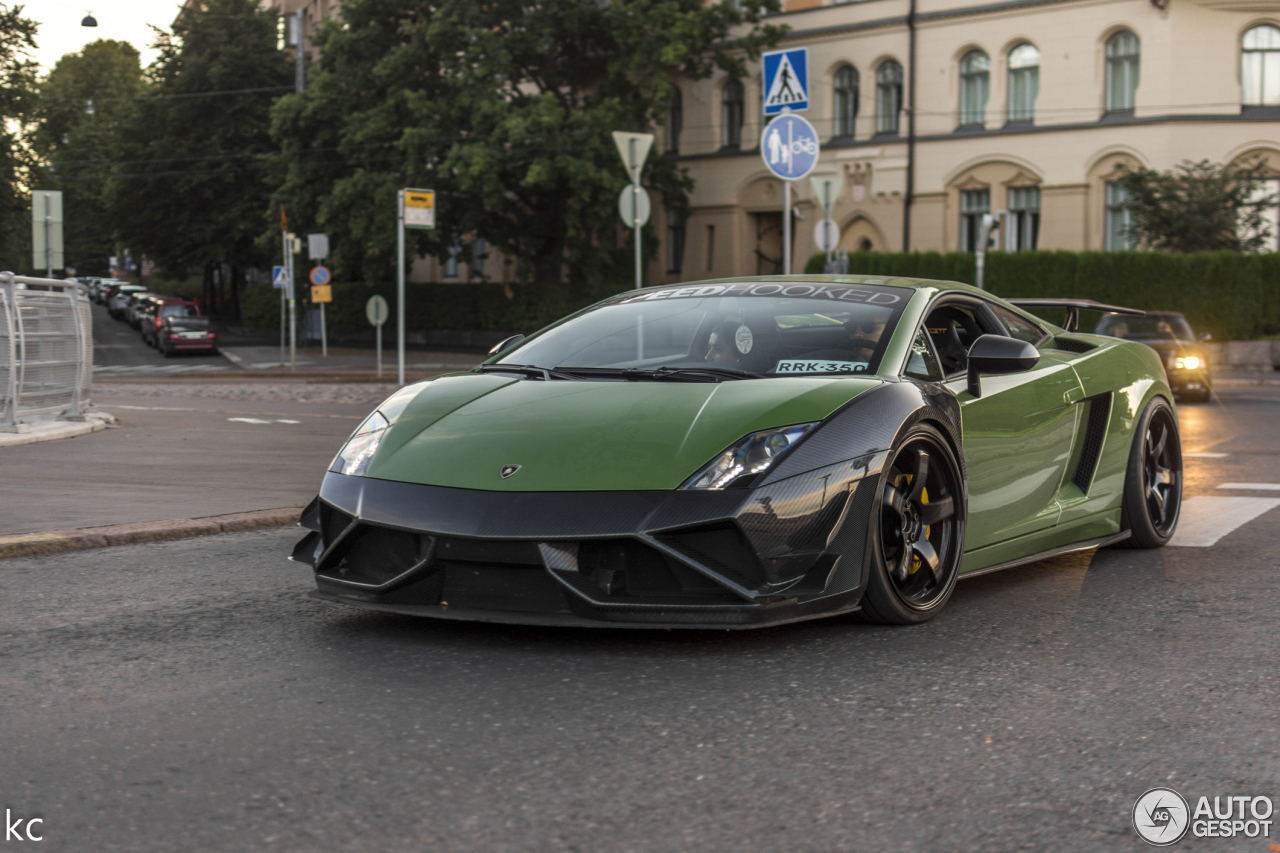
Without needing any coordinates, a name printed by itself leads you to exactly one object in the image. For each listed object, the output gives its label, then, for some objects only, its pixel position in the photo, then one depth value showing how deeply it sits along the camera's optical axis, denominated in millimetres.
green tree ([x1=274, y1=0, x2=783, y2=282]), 40219
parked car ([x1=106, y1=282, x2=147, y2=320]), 74606
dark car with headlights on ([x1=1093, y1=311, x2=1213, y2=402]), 21734
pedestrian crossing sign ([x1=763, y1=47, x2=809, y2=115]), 14406
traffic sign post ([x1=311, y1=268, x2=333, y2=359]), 38438
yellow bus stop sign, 23178
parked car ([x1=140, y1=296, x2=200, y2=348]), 49156
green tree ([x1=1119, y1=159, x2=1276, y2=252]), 33688
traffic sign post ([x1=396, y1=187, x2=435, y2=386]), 23188
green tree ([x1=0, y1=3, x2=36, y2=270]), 44156
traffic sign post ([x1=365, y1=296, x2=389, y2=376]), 33094
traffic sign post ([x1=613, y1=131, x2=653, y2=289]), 16828
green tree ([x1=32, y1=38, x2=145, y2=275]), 62500
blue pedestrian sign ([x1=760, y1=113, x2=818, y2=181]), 14328
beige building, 37188
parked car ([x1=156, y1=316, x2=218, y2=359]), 47531
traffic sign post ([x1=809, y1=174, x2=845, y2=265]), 21531
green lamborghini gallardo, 4609
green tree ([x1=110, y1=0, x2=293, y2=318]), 59031
